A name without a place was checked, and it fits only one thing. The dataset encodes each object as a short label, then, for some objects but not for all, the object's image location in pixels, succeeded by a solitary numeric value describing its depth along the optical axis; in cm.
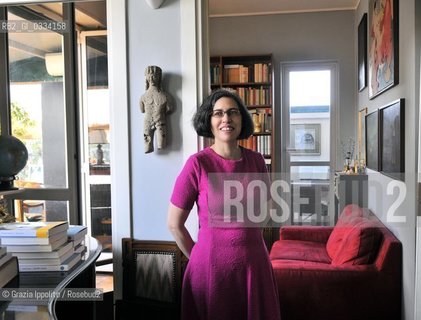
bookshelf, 504
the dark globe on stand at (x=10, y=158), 219
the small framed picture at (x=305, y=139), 518
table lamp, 423
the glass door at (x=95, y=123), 417
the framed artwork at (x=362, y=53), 411
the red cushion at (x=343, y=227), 308
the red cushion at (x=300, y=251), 324
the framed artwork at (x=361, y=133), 434
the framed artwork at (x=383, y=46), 255
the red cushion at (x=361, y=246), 257
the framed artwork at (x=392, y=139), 236
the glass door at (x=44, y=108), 332
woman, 158
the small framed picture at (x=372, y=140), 323
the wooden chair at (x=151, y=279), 208
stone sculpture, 199
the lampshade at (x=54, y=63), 335
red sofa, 240
